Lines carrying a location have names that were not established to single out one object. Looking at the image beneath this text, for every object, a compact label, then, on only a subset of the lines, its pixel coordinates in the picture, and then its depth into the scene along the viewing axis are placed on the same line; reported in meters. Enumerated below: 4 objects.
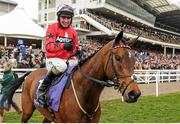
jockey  5.38
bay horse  4.29
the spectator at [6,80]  8.90
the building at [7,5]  50.47
